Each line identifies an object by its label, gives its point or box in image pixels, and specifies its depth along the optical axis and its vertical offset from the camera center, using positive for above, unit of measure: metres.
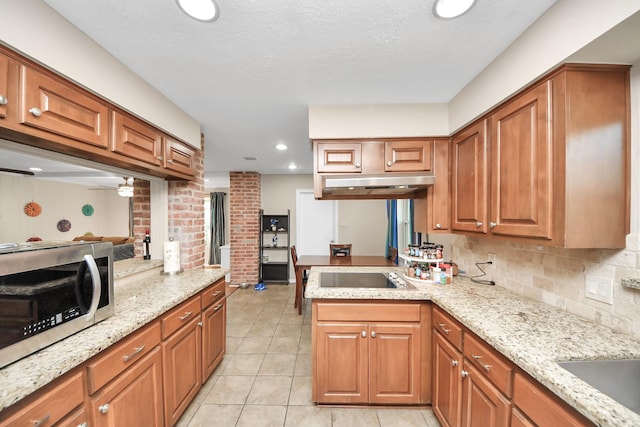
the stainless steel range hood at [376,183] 1.97 +0.24
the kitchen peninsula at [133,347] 0.86 -0.63
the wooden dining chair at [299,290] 3.53 -1.15
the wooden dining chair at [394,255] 3.67 -0.65
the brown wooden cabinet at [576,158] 1.11 +0.26
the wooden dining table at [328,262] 3.46 -0.74
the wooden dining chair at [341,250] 4.29 -0.66
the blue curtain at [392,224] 4.37 -0.21
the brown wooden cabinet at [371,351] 1.73 -0.99
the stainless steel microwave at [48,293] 0.88 -0.34
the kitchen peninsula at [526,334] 0.75 -0.56
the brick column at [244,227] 4.95 -0.29
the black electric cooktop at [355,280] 2.06 -0.61
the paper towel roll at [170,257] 2.19 -0.40
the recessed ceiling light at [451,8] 1.07 +0.93
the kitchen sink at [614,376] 0.91 -0.62
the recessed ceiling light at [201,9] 1.06 +0.92
